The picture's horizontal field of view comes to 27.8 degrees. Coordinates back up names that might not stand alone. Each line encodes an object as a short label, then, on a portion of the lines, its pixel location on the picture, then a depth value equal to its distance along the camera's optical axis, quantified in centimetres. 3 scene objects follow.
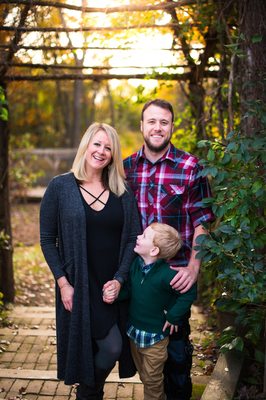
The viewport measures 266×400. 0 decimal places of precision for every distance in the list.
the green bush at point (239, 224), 292
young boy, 316
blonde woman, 315
